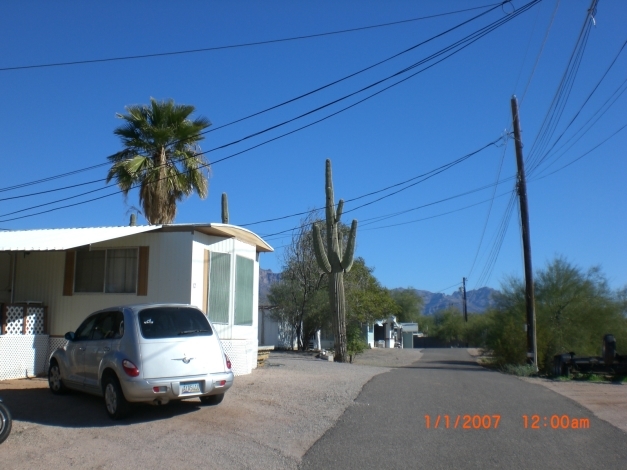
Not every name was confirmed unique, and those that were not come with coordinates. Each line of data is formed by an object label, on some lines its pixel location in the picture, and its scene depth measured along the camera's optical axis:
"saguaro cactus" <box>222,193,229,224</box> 24.11
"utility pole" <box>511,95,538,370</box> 21.36
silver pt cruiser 9.01
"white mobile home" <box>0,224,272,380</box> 13.36
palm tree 21.19
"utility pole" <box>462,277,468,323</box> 72.52
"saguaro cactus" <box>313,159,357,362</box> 22.34
